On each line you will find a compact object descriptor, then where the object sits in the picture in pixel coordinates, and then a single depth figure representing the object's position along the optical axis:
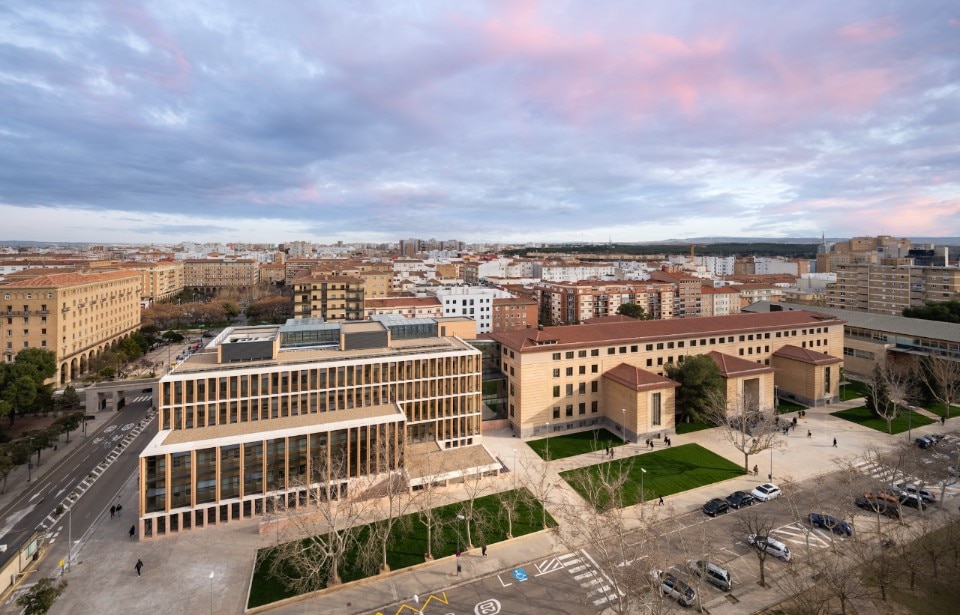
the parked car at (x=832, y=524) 31.67
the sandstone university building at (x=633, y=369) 50.31
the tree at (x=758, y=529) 26.80
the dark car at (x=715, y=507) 35.03
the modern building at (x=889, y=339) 63.16
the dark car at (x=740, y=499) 36.00
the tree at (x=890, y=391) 49.84
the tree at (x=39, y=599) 23.11
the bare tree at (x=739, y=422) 45.56
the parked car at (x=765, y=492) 36.84
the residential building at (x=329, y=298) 100.12
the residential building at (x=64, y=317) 72.75
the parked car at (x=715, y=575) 26.91
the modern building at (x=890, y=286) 103.00
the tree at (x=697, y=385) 51.00
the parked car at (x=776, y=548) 29.52
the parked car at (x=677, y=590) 25.72
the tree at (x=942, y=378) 52.69
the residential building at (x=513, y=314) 109.50
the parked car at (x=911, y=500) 34.83
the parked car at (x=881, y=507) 33.58
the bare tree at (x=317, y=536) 27.75
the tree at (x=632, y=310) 114.94
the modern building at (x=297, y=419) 34.56
